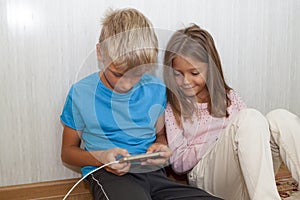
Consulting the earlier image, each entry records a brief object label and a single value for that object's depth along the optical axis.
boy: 1.04
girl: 1.03
